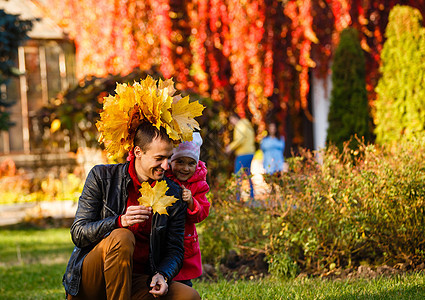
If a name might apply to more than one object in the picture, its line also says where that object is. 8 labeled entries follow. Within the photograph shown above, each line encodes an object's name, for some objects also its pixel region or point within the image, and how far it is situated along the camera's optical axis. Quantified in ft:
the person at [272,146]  61.99
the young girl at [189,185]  21.79
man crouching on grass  18.26
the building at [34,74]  95.86
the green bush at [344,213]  29.73
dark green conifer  52.65
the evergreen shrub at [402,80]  48.91
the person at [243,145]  59.11
